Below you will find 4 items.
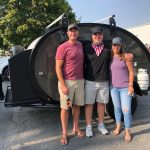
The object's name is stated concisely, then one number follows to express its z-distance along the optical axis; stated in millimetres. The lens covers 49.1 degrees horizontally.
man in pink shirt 2449
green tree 11823
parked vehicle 6511
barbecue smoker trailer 2693
